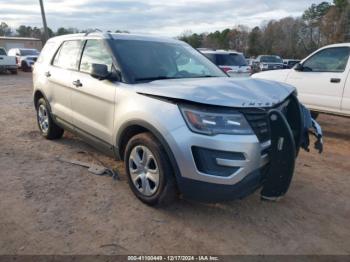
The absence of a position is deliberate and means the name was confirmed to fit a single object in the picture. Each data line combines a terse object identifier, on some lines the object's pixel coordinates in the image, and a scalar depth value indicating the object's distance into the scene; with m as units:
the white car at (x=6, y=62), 23.86
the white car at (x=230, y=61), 10.73
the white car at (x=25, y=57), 27.69
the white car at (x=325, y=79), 6.72
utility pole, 23.62
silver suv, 3.27
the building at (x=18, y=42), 53.84
